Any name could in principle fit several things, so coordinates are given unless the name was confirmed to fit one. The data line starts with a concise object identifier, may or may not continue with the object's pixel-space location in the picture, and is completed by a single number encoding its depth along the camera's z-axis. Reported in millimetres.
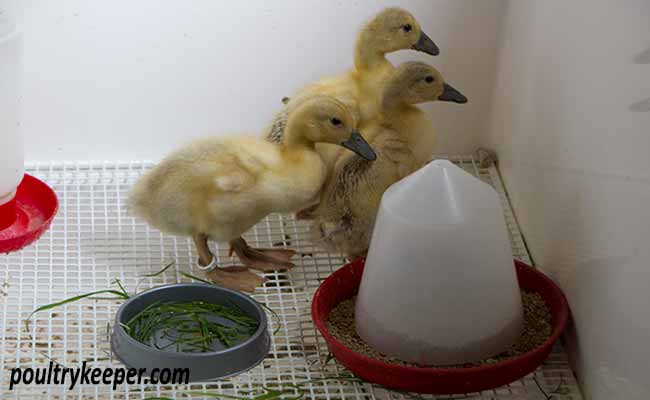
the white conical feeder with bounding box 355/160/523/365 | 1202
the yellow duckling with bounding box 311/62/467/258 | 1399
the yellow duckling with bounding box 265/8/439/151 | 1498
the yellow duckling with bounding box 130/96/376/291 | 1343
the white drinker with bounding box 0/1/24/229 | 1378
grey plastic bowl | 1217
